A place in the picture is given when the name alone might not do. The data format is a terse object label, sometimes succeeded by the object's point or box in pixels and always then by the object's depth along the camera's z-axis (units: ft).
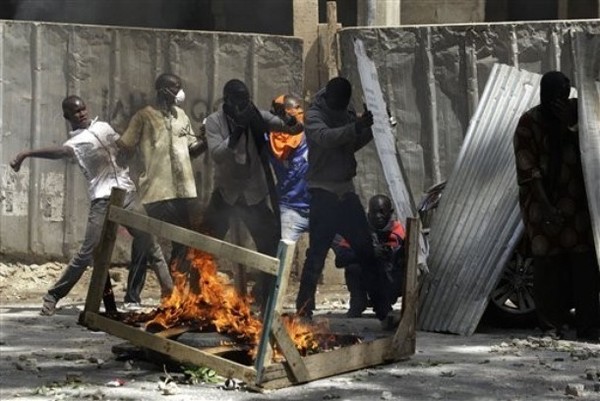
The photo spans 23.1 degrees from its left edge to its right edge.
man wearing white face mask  38.37
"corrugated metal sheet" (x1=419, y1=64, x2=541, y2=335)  33.78
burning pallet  25.05
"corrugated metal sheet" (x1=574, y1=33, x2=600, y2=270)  31.91
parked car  34.14
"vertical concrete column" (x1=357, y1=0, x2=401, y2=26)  49.03
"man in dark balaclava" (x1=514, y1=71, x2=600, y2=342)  31.86
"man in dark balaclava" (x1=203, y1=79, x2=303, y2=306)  35.73
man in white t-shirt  36.81
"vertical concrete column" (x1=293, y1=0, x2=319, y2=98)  43.19
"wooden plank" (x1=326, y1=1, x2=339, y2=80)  42.88
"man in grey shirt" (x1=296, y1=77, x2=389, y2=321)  35.14
